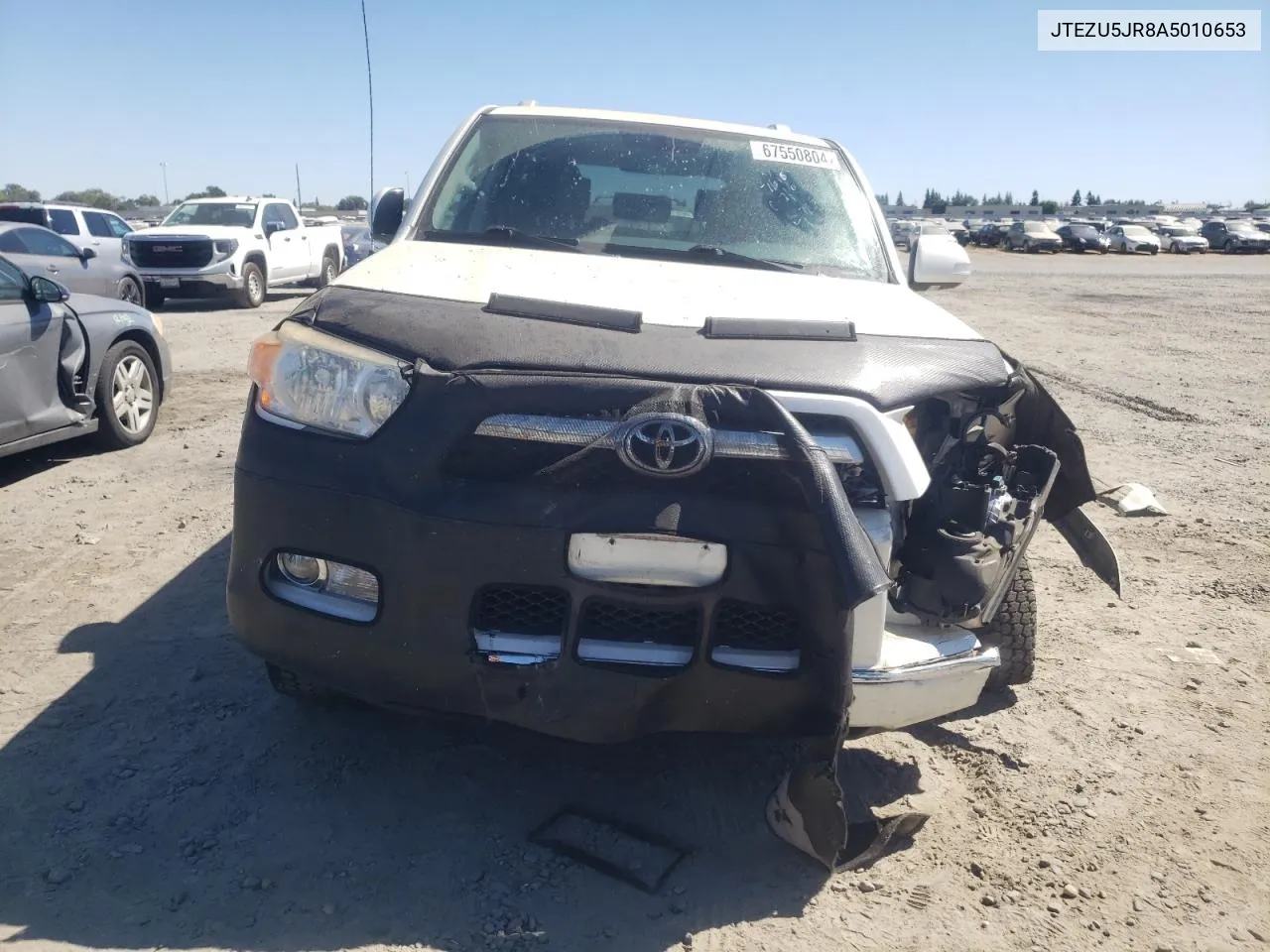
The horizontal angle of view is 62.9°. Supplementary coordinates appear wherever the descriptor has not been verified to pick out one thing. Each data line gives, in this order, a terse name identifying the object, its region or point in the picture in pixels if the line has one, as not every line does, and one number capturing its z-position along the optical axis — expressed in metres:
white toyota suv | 2.41
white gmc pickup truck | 16.53
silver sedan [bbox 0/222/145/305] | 12.35
